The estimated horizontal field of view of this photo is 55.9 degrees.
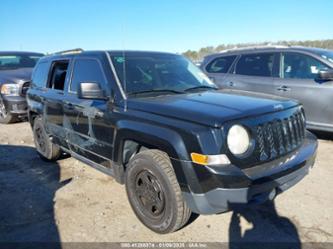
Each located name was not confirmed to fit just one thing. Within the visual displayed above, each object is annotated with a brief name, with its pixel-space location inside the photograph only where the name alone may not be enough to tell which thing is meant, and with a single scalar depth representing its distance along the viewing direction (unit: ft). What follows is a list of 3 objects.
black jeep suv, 8.83
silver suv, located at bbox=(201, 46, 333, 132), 19.15
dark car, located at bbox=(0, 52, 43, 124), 27.50
